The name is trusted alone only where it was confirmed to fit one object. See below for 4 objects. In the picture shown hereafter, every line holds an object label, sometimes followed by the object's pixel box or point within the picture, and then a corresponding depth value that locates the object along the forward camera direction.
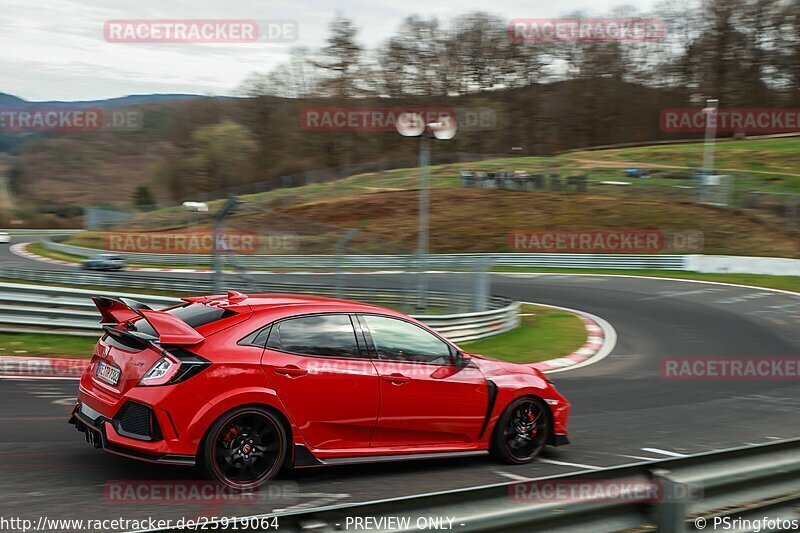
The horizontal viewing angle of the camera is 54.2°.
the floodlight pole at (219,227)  12.62
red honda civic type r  5.27
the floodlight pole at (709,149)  39.73
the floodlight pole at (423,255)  15.35
